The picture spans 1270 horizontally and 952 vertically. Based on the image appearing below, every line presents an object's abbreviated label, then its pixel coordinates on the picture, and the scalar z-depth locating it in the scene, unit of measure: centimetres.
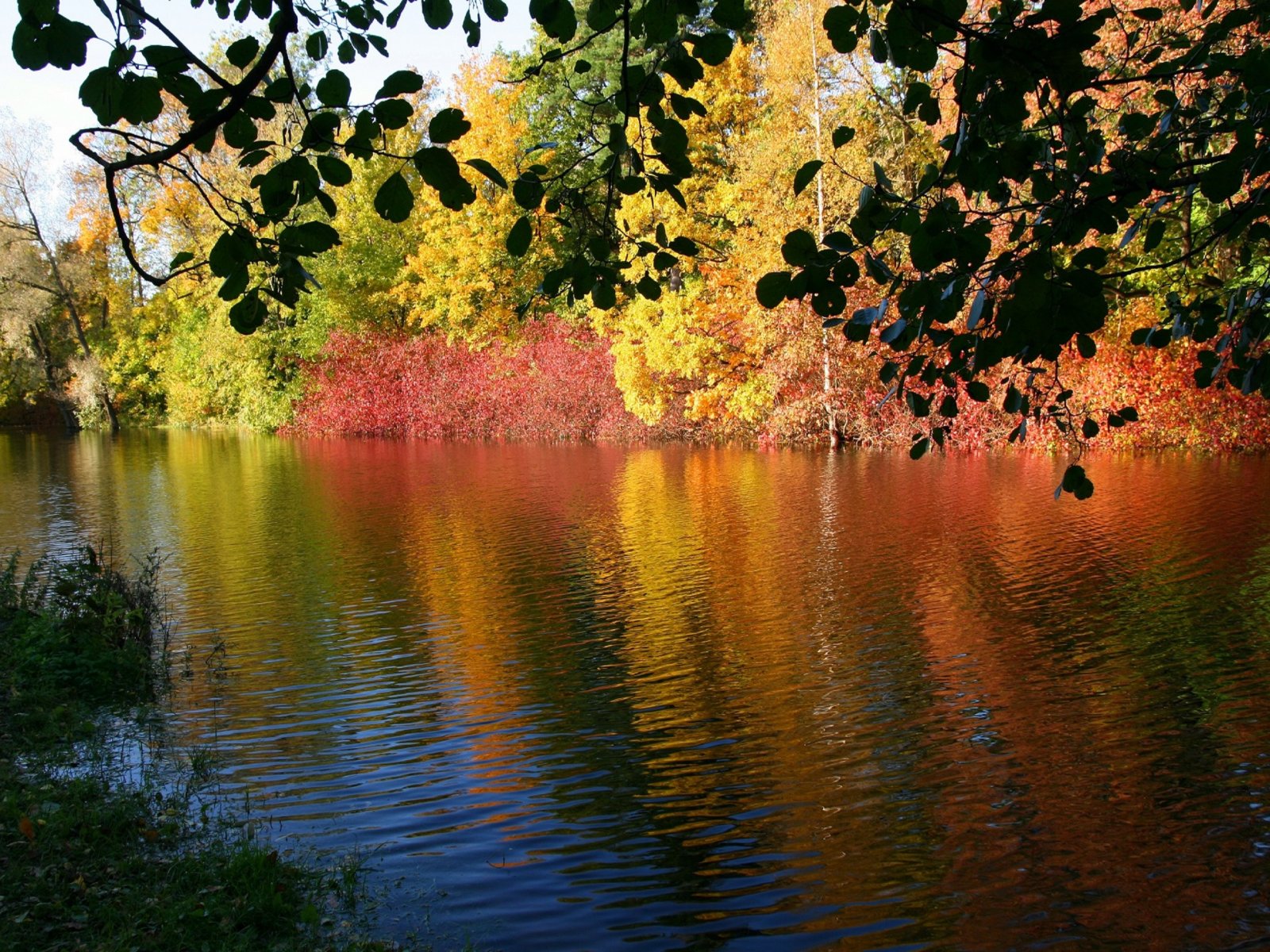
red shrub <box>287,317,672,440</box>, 3469
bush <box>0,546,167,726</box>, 799
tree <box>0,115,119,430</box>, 4219
